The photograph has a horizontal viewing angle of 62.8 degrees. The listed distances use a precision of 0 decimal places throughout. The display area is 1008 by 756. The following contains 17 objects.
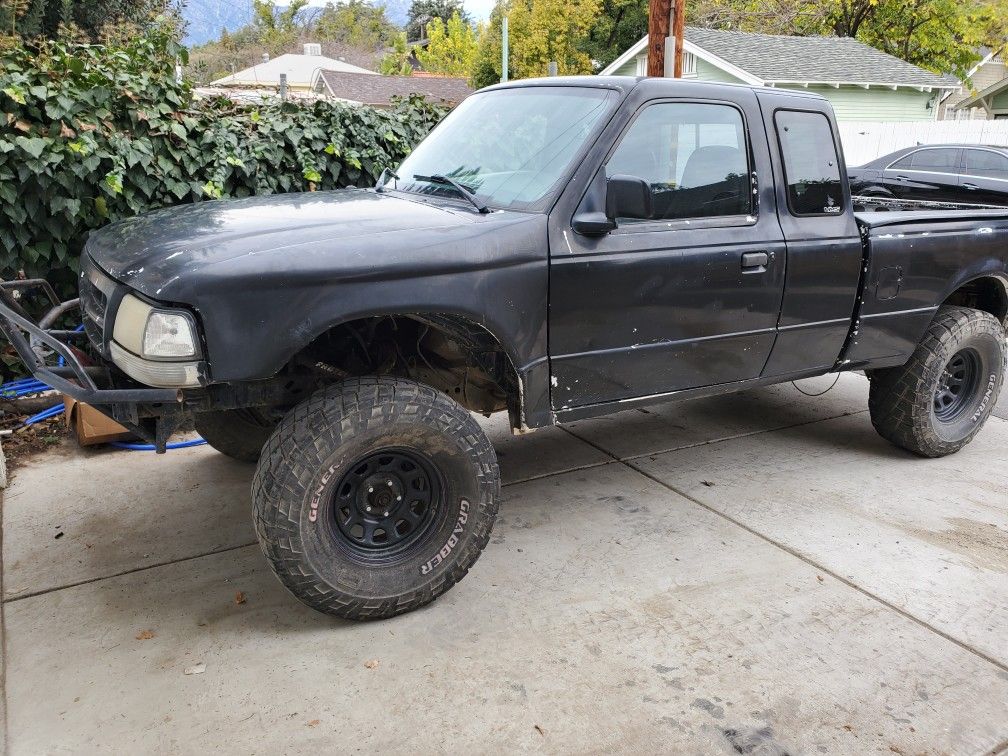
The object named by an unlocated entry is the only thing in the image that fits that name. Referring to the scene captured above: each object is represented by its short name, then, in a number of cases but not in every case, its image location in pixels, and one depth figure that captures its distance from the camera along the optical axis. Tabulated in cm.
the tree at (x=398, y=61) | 5097
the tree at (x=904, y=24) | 2661
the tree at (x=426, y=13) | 8656
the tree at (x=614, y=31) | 3225
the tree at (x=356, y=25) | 7869
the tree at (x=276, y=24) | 6500
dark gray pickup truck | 288
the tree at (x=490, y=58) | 3572
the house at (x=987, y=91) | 2823
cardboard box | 481
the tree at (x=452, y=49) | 5803
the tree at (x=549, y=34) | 3209
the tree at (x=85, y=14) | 861
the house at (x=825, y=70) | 2272
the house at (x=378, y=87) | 3278
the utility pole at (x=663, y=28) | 696
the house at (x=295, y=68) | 4422
